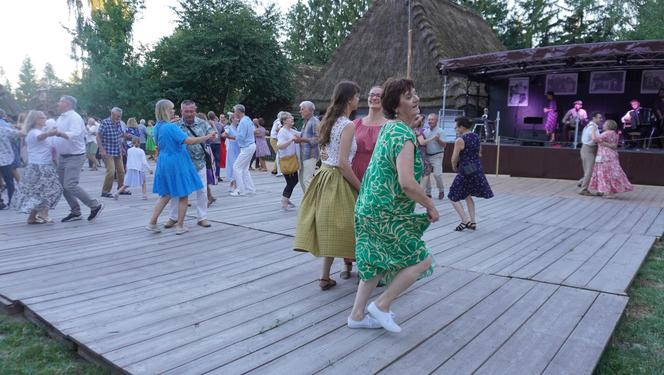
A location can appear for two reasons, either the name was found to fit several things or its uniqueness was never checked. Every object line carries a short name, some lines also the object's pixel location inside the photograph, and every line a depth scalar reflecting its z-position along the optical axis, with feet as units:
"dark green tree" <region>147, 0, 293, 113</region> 78.02
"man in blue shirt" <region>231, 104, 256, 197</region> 30.39
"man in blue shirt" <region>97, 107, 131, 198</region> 30.21
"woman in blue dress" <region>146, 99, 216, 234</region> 18.53
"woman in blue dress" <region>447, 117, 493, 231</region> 20.31
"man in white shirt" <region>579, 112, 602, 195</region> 32.58
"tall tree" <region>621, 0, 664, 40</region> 81.30
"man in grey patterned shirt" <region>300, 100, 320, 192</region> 20.76
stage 39.40
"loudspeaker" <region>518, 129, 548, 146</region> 64.28
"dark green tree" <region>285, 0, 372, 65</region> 124.67
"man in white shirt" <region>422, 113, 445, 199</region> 28.53
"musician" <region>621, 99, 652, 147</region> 50.90
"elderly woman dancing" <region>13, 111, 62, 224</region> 20.67
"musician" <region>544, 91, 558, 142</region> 58.21
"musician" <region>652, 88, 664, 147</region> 48.38
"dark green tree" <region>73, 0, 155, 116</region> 73.51
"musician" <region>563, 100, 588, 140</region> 51.88
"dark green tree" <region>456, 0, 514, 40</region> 109.60
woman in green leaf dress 9.23
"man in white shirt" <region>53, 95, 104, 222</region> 20.68
